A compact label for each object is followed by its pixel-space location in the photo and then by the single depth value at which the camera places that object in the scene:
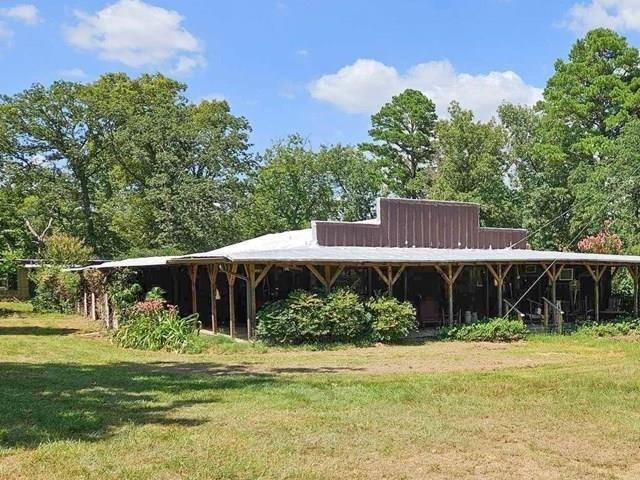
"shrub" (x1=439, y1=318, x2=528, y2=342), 17.20
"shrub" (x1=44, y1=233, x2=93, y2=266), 30.27
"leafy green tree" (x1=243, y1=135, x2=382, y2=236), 45.53
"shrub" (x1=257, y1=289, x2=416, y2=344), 15.30
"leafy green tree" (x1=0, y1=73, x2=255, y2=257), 36.81
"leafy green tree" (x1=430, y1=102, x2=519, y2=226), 38.16
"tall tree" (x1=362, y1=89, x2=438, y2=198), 43.44
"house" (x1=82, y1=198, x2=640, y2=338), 16.69
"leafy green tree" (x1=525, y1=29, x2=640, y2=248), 36.47
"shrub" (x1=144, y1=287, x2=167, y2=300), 17.02
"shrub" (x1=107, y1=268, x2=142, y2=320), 18.64
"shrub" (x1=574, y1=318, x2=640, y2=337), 18.61
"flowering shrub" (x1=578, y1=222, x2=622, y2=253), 29.61
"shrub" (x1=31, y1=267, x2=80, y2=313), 28.75
